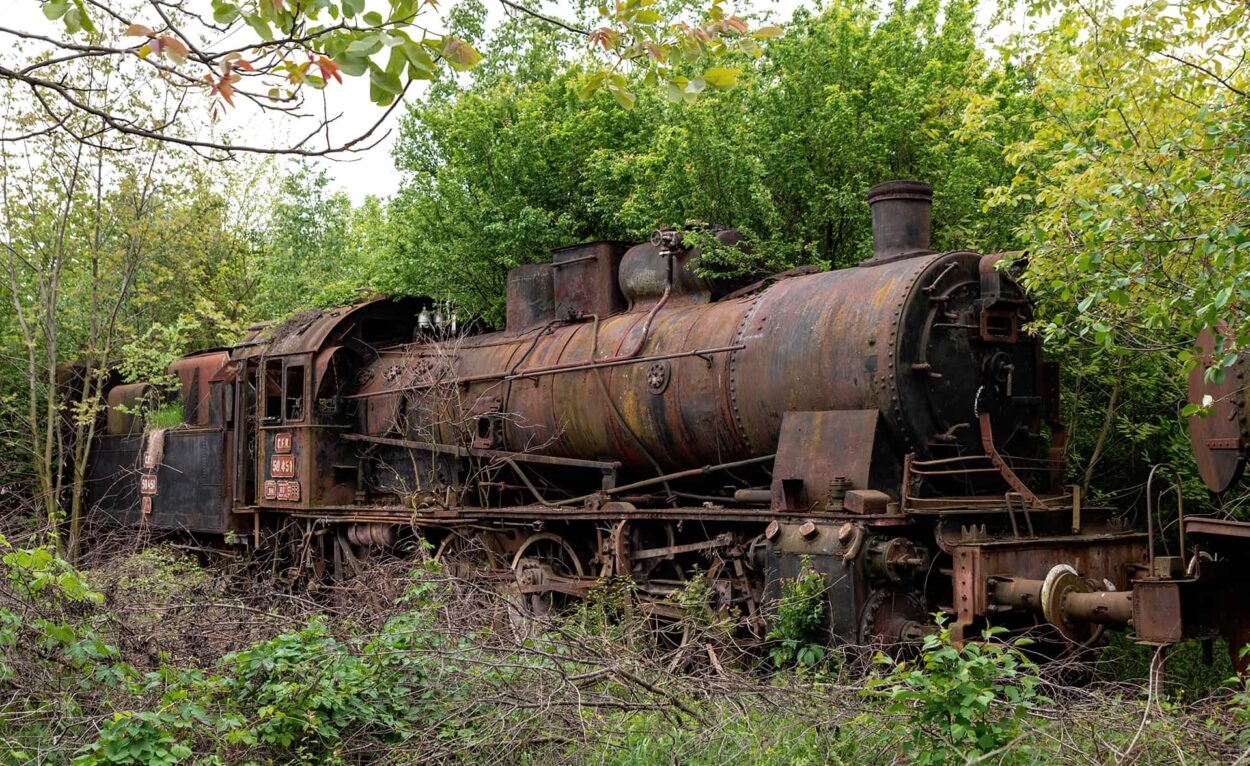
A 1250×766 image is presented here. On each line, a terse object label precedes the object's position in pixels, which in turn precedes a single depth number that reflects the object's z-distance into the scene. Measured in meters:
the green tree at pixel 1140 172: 5.88
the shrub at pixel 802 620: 7.00
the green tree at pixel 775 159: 12.20
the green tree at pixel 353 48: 3.80
